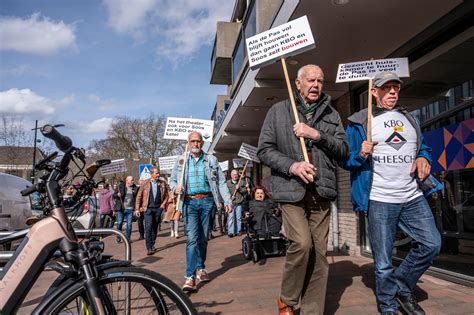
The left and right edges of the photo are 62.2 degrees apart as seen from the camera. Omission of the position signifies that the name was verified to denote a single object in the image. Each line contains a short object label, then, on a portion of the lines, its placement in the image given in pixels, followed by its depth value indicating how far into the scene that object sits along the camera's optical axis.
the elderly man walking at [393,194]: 3.40
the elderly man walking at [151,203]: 8.96
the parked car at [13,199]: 7.28
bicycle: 2.12
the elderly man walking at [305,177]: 3.19
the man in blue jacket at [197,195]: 4.99
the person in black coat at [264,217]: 7.30
